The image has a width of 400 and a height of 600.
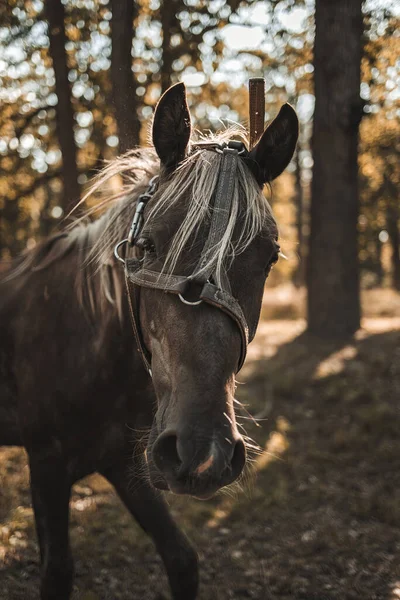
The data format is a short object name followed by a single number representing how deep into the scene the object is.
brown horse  2.03
